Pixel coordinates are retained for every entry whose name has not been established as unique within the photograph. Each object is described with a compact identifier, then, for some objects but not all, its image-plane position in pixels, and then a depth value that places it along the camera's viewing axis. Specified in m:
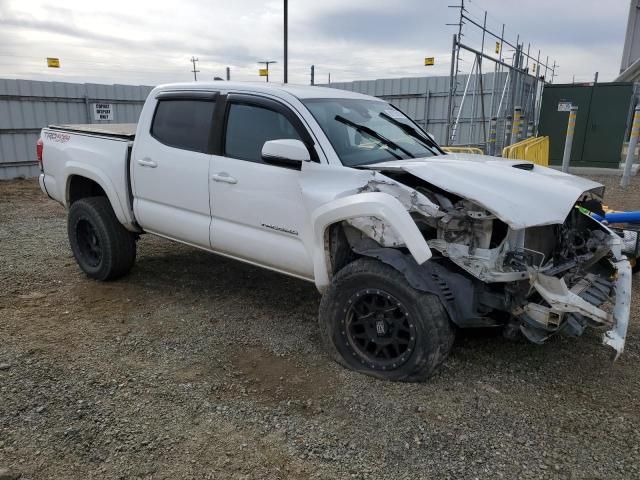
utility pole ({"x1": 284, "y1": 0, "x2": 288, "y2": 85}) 10.33
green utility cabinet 14.05
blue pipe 4.72
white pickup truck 2.97
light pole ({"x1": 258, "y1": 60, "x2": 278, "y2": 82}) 15.85
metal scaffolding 9.58
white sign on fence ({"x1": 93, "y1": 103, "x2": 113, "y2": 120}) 13.70
